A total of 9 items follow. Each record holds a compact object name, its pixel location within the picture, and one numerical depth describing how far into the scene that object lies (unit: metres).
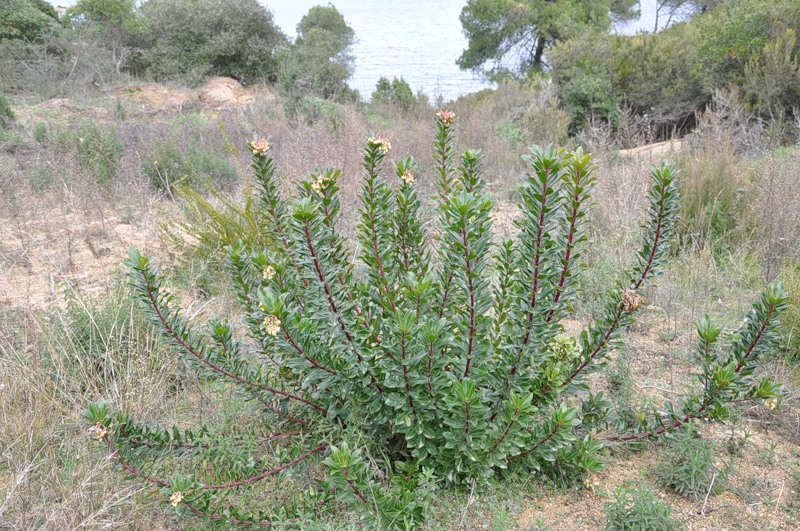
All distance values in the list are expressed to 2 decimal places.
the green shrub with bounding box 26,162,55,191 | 6.47
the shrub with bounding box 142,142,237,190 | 6.86
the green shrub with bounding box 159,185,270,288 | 3.93
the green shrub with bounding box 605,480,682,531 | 1.76
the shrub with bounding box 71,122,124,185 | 6.52
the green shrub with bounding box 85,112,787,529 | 1.68
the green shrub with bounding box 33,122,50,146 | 8.99
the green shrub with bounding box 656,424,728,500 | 1.98
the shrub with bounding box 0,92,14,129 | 9.97
